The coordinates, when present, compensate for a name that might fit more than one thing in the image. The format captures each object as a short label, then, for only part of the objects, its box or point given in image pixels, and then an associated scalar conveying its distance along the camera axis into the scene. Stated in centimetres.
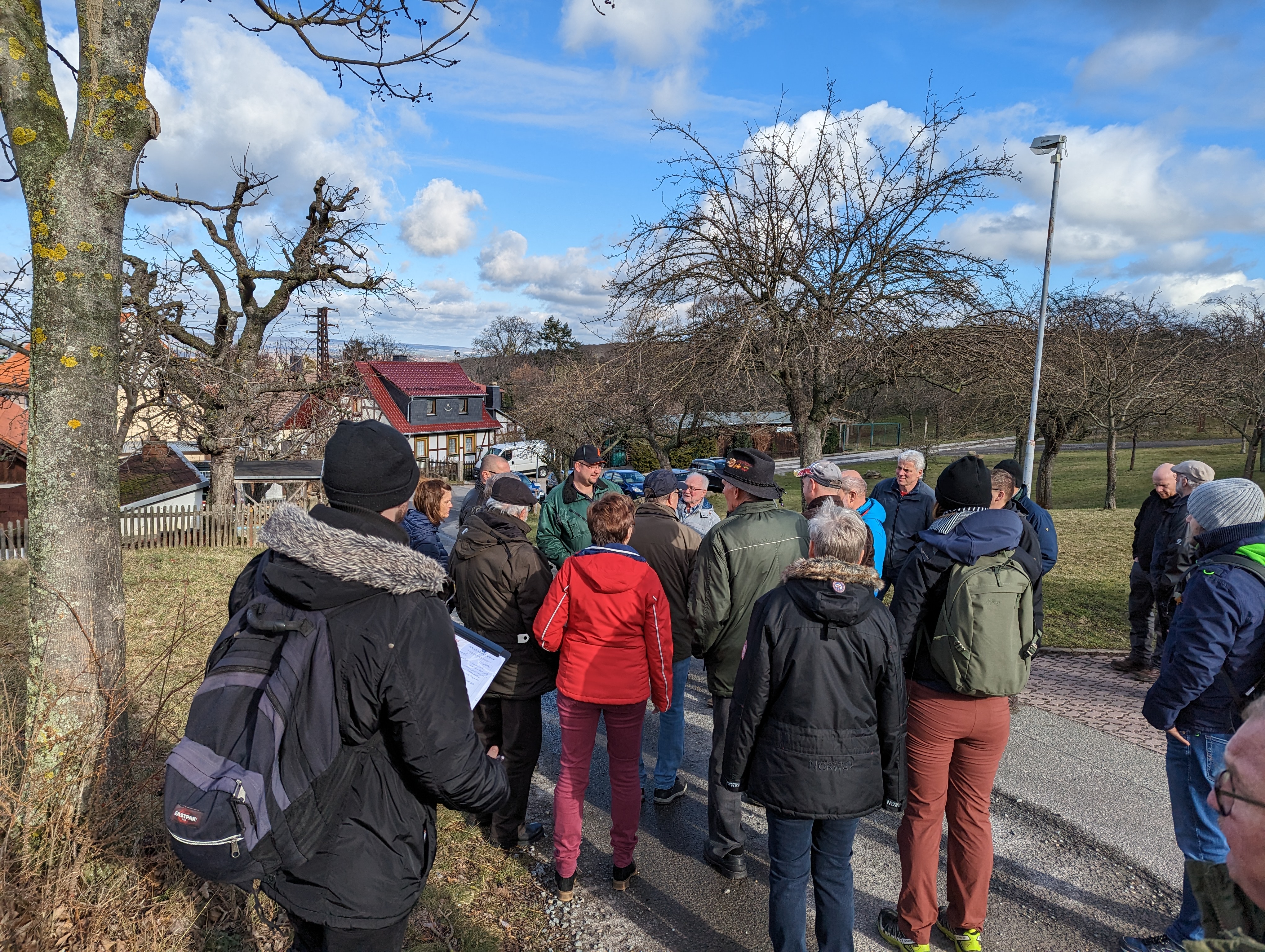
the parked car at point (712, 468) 2908
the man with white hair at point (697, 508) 537
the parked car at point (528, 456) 3653
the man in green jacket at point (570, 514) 548
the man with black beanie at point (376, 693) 187
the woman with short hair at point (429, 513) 497
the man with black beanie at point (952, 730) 304
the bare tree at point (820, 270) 855
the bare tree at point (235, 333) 1647
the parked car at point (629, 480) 2753
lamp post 1063
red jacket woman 348
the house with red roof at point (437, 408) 4500
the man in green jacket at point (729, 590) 371
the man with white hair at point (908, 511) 555
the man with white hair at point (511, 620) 375
